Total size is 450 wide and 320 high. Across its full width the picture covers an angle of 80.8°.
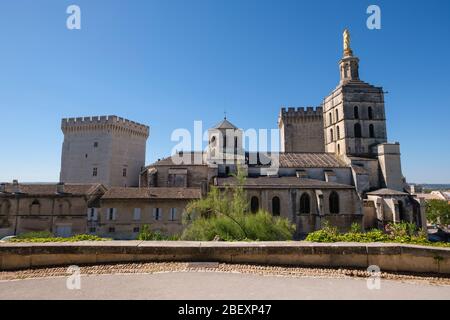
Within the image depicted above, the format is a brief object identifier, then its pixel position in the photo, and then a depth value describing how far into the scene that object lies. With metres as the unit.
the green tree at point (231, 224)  10.12
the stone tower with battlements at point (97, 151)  35.53
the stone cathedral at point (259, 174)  24.05
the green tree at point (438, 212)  50.91
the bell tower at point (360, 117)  33.25
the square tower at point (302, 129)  40.47
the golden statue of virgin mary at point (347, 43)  34.47
